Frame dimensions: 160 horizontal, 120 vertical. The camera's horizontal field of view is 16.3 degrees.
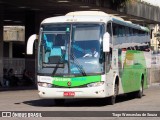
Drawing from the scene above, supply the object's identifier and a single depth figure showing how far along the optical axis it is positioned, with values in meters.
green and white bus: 19.53
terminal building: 37.19
